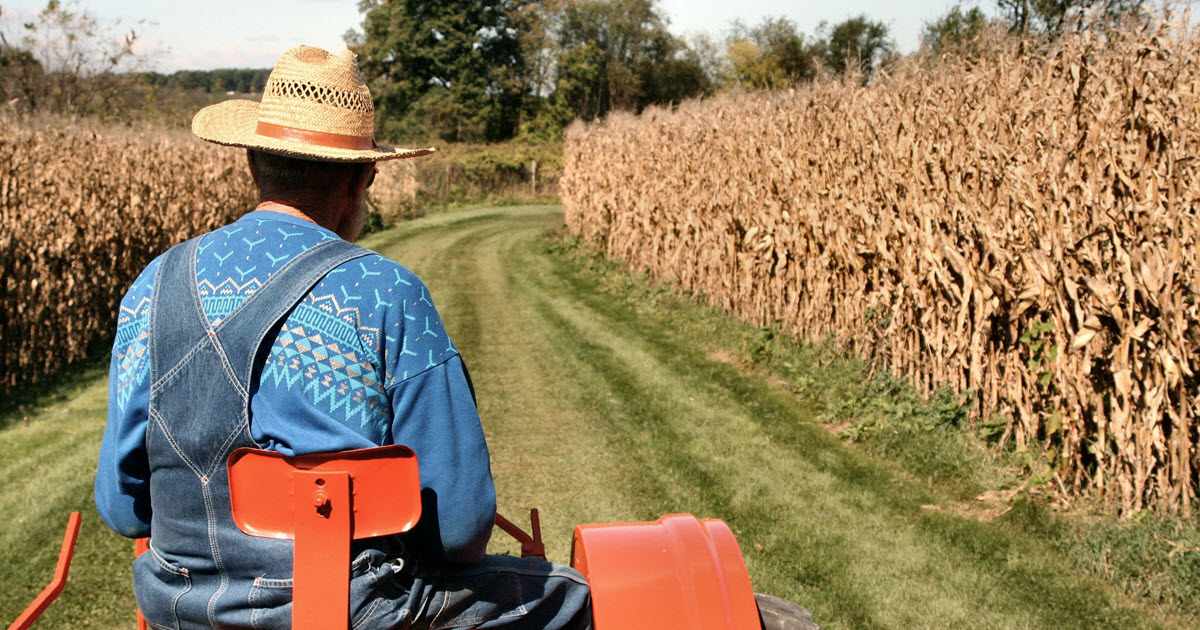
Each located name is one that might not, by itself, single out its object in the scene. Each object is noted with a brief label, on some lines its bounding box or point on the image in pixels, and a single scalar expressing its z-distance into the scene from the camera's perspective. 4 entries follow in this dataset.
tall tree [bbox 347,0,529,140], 53.16
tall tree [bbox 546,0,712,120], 56.25
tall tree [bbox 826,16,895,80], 36.37
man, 1.81
